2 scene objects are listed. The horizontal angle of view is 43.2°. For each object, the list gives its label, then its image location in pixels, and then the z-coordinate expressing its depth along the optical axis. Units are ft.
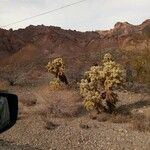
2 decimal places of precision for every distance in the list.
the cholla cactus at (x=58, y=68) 31.91
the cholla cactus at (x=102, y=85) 23.44
